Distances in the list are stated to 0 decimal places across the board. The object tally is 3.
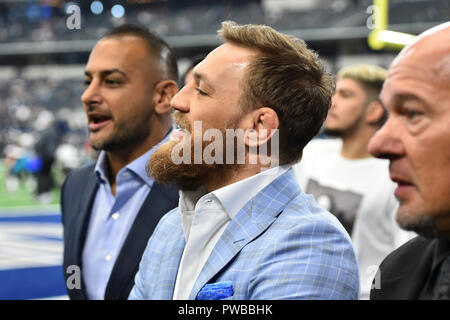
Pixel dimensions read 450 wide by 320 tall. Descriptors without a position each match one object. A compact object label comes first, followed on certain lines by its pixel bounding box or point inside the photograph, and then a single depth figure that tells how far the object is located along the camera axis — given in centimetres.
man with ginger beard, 143
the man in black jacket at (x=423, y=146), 102
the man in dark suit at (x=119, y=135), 216
